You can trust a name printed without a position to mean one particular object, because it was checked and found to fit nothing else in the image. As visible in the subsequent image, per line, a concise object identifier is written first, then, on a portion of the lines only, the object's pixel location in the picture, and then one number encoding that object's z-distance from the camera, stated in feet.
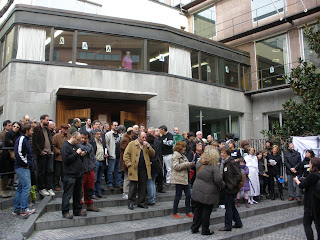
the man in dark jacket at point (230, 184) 21.66
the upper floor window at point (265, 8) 59.41
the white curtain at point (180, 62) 49.65
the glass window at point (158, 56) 47.57
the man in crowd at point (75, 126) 26.30
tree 41.16
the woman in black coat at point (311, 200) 18.34
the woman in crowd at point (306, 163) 31.14
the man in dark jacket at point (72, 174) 20.71
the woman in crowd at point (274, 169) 34.12
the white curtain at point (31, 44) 41.11
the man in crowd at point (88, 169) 22.29
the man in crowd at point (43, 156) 24.26
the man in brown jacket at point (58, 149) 26.30
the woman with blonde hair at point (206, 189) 20.13
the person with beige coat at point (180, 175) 23.21
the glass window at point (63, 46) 42.65
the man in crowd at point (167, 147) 30.63
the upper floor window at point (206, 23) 69.97
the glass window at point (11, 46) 41.09
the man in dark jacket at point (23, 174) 20.81
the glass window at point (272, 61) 58.64
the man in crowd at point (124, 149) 26.30
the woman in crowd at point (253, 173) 31.73
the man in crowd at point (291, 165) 33.50
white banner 36.04
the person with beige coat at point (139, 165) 24.68
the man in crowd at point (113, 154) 28.63
